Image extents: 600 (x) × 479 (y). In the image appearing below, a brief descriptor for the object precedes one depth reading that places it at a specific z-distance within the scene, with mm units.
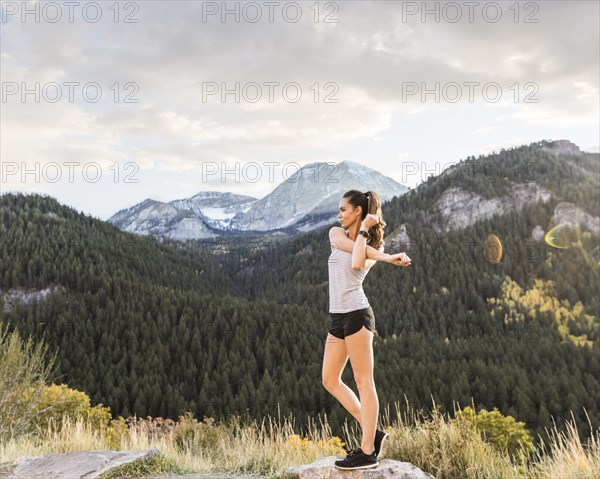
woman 6617
